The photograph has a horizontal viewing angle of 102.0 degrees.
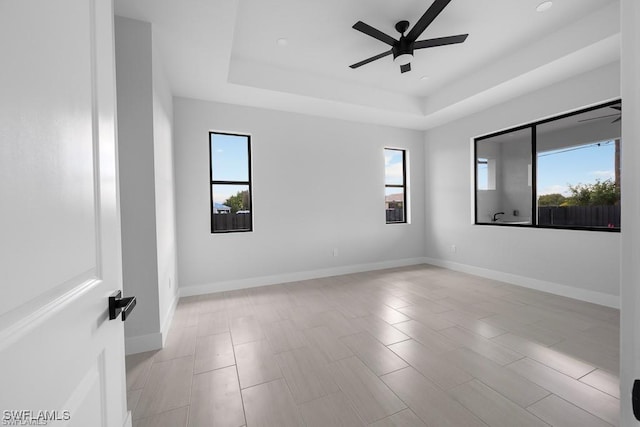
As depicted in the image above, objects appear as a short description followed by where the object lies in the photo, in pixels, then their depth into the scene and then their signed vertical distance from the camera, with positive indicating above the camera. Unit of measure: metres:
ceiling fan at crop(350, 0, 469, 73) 2.25 +1.62
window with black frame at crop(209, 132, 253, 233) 3.83 +0.43
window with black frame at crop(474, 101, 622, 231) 3.15 +0.51
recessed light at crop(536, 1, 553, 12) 2.43 +1.91
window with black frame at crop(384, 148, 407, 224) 5.15 +0.44
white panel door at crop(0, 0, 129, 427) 0.41 -0.01
